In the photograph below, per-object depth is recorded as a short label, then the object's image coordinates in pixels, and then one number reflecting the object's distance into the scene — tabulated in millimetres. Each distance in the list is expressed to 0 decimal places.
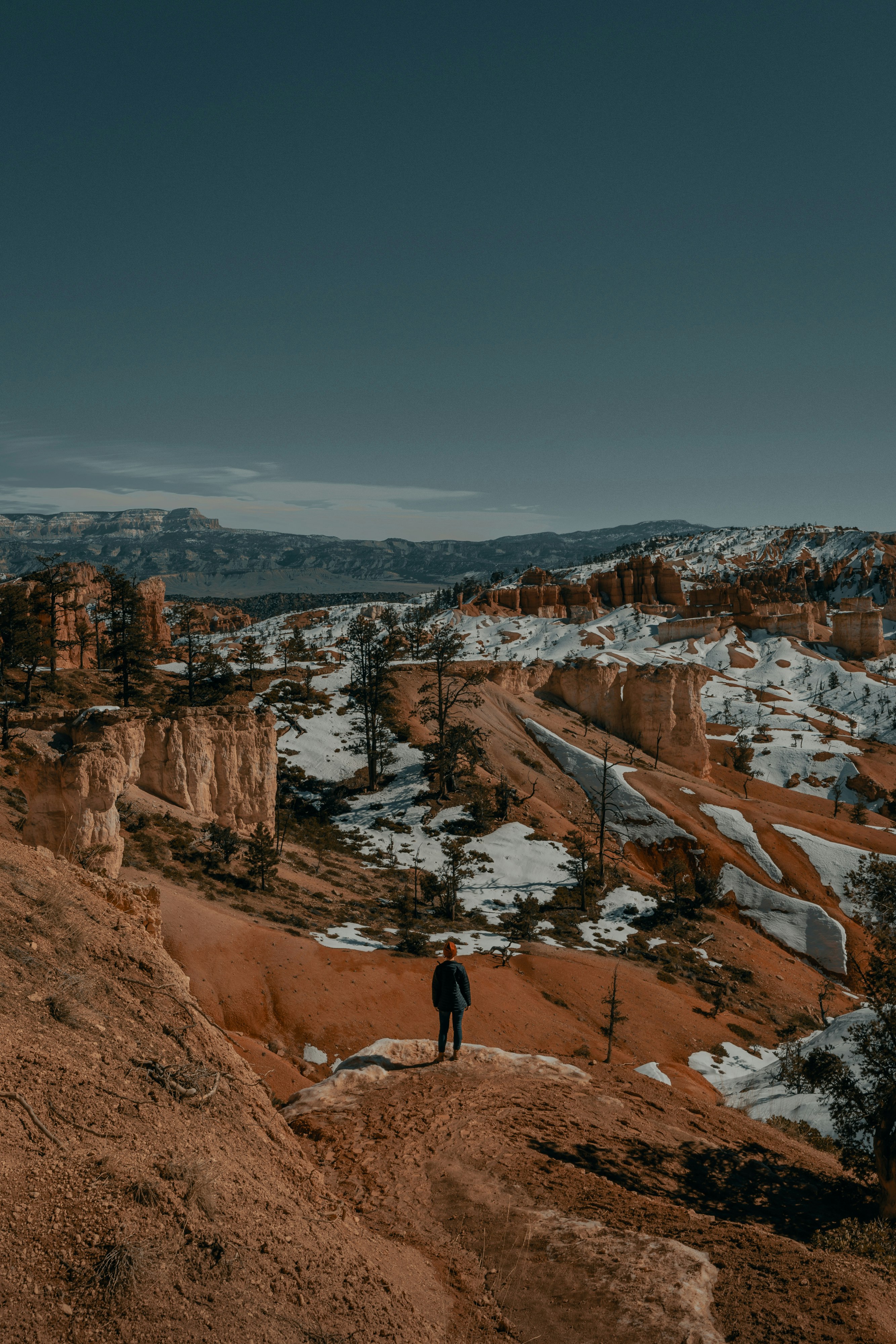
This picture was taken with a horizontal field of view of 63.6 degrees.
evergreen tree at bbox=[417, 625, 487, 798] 53166
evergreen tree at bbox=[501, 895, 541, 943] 34250
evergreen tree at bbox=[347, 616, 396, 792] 52062
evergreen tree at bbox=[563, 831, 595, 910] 40750
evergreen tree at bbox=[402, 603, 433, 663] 86625
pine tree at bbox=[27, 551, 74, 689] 50656
